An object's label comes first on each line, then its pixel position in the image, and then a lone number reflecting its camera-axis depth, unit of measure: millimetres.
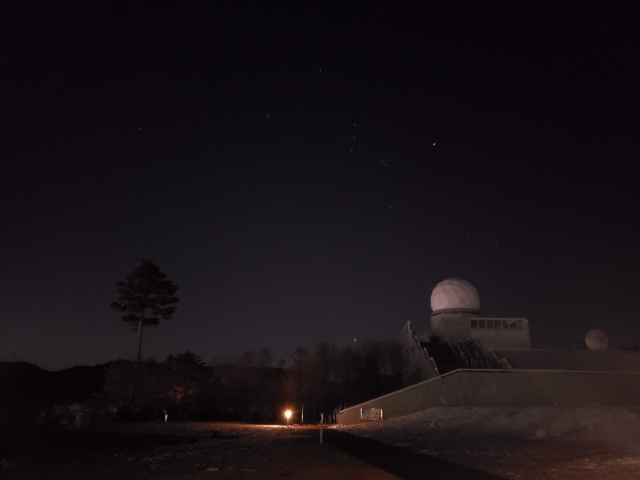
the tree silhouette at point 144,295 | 39219
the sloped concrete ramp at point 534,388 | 28484
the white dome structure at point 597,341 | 45156
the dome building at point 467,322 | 44188
